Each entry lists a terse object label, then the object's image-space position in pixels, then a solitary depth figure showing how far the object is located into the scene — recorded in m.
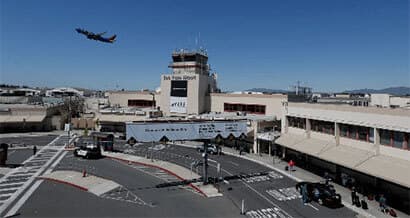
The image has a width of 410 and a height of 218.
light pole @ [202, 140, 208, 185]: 33.24
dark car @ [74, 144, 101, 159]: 47.38
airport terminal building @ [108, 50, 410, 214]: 28.97
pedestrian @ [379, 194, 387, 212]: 26.54
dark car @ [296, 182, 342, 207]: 27.46
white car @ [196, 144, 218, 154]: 53.00
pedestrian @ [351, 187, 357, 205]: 27.94
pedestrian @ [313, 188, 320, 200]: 28.92
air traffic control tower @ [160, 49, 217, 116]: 68.93
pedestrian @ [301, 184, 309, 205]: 28.77
